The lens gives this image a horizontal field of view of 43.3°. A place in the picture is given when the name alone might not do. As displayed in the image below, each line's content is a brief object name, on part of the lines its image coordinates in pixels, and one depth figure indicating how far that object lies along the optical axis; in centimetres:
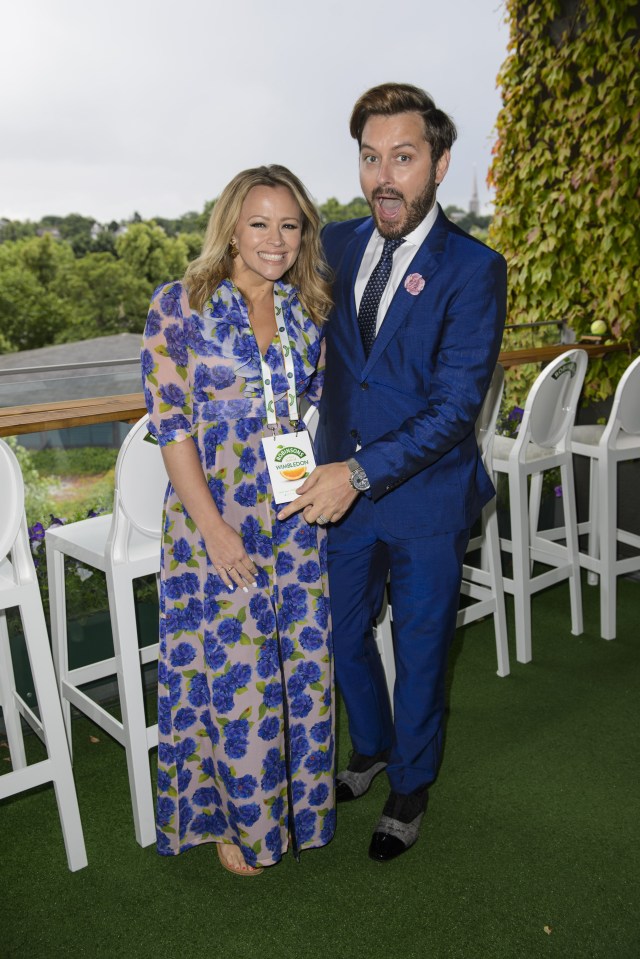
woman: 150
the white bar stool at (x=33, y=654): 162
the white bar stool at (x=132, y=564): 177
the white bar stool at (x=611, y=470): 285
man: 157
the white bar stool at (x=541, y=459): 272
